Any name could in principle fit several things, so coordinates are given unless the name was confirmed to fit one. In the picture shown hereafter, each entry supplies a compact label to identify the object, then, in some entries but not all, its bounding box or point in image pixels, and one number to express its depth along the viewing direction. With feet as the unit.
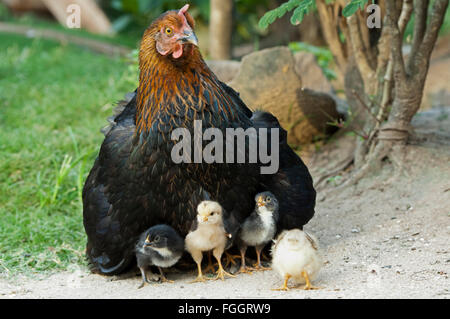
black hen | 12.41
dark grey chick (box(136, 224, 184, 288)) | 12.45
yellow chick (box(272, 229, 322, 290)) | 11.59
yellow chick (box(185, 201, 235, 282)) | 12.34
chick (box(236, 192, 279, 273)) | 13.06
